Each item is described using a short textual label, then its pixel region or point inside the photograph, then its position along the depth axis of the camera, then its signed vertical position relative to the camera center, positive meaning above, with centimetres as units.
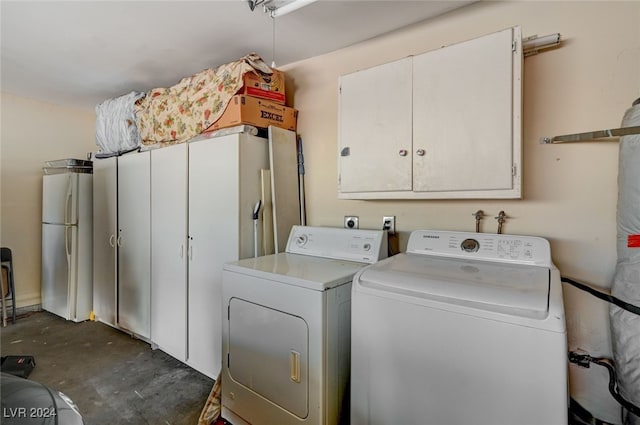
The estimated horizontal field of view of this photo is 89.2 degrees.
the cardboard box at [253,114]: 211 +65
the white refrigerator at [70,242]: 333 -35
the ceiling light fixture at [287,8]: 157 +101
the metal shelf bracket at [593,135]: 129 +32
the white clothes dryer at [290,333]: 144 -60
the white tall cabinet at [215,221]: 209 -9
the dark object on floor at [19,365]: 232 -116
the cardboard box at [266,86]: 216 +85
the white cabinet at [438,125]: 146 +43
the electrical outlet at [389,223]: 205 -10
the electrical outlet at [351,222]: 222 -9
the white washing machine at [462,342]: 98 -45
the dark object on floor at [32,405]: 70 -45
